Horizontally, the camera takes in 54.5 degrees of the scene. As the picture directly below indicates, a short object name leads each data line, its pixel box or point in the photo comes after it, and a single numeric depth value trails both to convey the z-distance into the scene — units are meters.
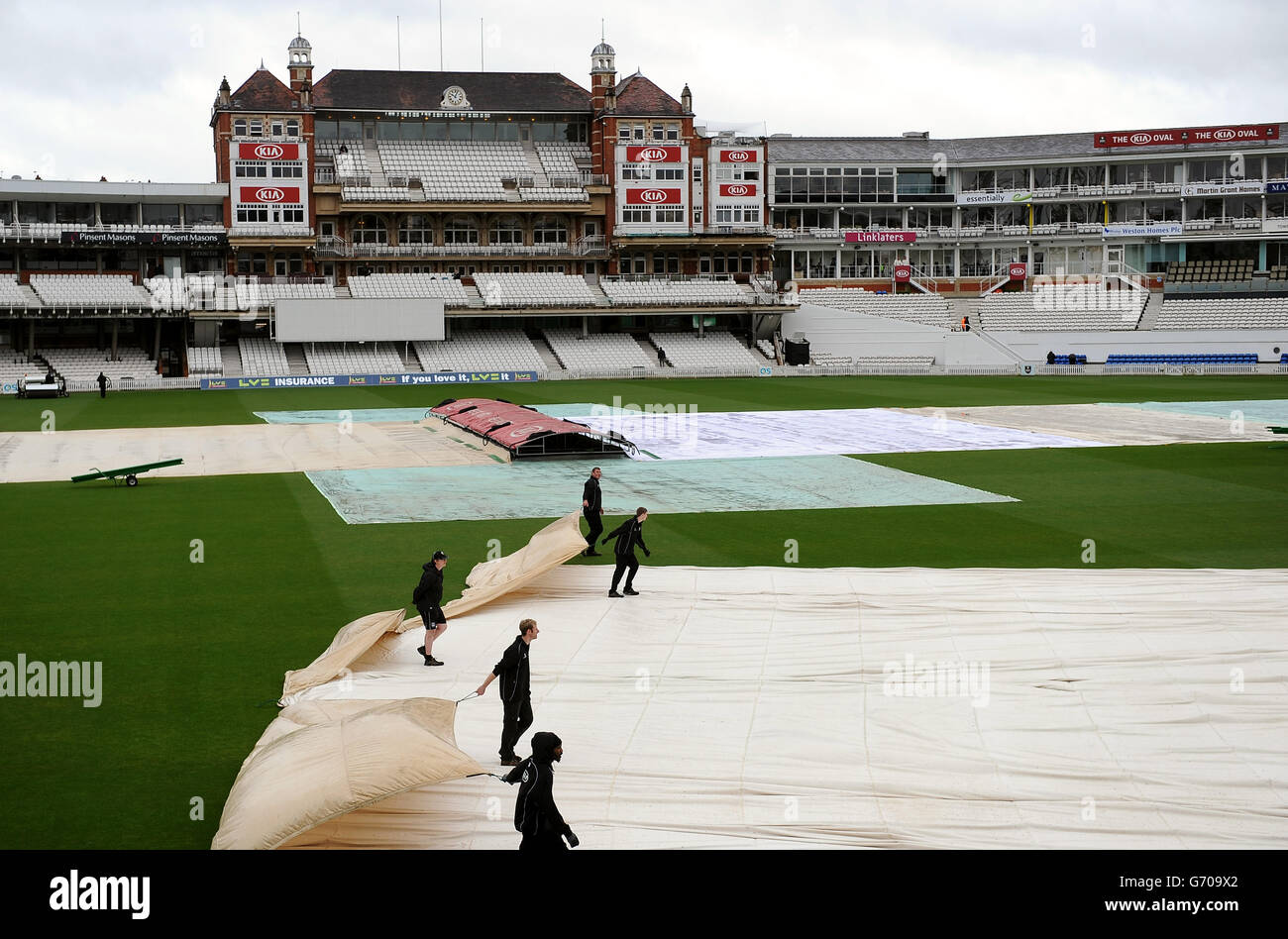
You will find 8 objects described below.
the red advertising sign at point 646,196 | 92.38
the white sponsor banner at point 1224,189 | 95.94
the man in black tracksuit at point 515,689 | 12.48
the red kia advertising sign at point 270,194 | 86.38
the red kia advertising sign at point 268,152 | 86.31
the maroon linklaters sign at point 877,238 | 99.56
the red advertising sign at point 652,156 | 92.19
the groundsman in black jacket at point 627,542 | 19.31
